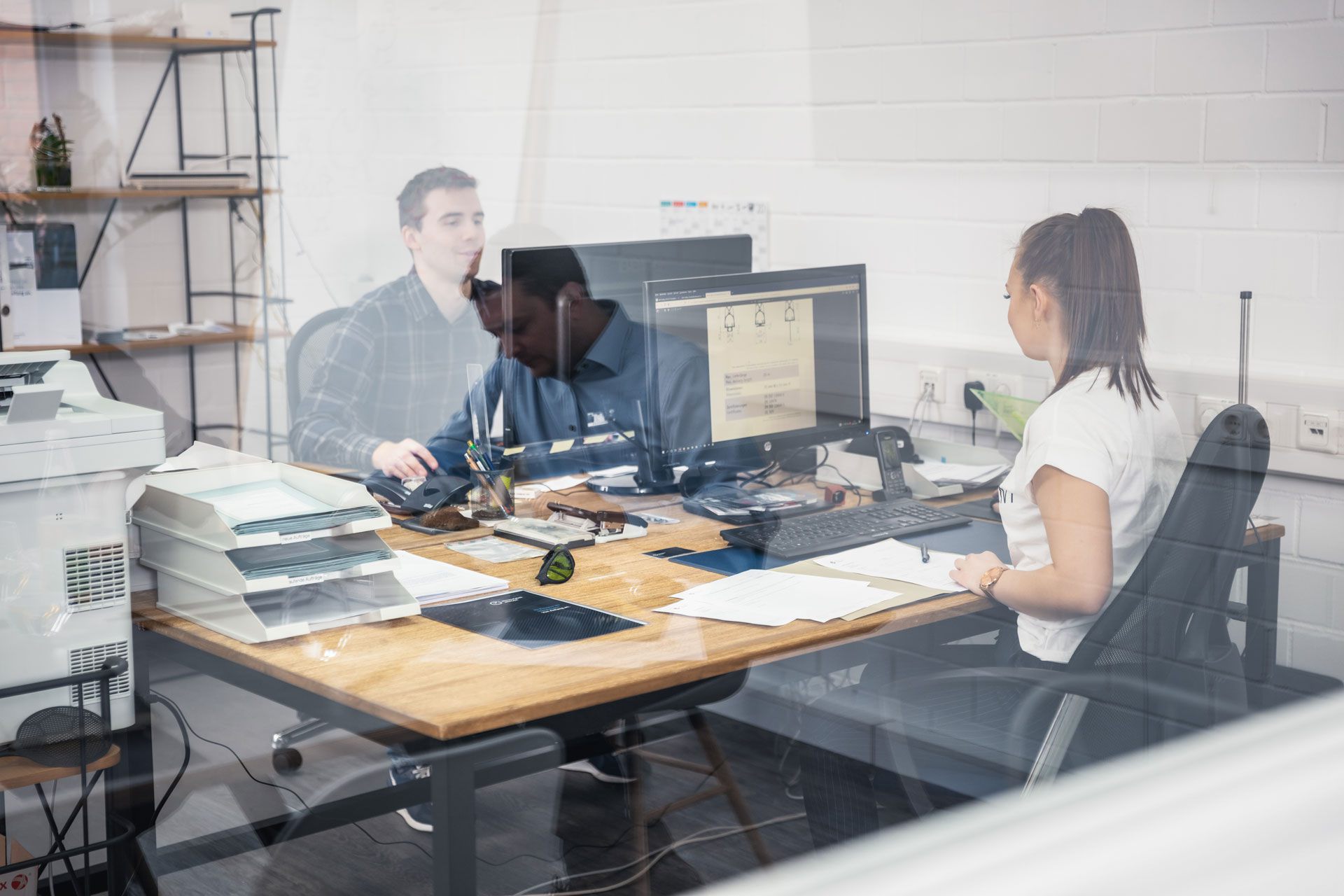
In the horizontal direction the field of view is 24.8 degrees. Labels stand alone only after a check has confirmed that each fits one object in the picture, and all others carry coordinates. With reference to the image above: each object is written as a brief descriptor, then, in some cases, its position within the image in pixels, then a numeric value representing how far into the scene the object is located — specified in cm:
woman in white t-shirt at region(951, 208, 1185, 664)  489
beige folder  495
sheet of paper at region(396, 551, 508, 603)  485
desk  447
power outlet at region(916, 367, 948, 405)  550
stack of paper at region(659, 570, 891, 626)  487
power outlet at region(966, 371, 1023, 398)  520
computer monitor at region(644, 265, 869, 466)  530
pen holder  523
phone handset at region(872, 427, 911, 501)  548
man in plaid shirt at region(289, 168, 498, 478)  457
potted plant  429
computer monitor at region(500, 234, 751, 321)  531
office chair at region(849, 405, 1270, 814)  477
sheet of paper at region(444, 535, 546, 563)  507
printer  418
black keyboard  514
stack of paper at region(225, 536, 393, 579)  457
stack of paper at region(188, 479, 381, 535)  456
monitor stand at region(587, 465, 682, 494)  552
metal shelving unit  432
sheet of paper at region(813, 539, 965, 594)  506
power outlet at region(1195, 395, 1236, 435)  493
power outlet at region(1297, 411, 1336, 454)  494
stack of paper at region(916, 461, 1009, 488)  544
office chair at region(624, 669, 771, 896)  478
